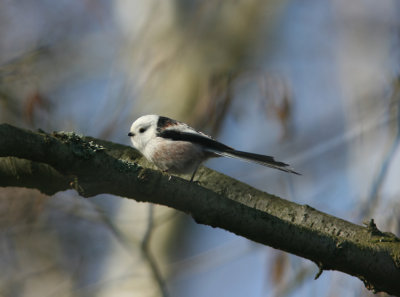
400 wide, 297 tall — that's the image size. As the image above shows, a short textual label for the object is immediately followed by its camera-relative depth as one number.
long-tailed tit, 8.05
